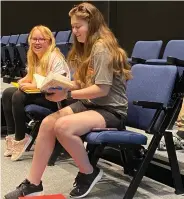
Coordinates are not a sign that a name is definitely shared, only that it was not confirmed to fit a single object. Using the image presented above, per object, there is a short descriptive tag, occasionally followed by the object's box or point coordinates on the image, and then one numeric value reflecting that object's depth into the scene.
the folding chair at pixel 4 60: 6.34
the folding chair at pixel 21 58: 5.30
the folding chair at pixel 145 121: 2.02
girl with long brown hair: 2.05
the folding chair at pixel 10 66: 5.78
